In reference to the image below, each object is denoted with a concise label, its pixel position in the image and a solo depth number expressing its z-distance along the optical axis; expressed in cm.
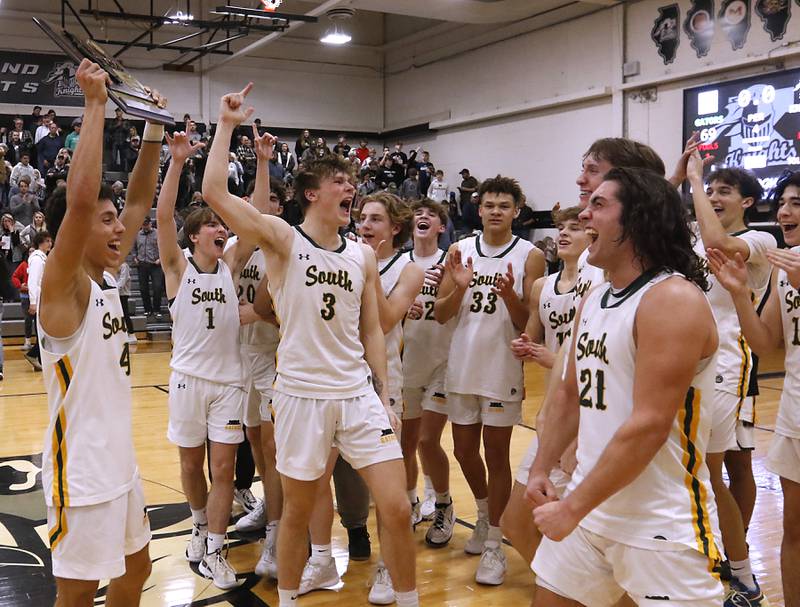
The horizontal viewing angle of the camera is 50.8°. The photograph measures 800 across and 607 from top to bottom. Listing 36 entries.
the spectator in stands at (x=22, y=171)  1838
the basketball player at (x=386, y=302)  480
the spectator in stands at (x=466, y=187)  2309
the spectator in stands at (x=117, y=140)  2172
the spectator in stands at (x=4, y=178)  1795
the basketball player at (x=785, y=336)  382
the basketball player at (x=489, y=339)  523
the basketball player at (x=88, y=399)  301
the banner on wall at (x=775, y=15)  1614
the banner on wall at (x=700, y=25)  1761
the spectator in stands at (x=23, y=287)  1492
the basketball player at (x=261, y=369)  516
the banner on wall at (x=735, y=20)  1691
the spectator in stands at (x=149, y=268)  1764
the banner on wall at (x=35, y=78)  2373
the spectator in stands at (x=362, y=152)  2610
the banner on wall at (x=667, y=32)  1844
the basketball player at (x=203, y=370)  497
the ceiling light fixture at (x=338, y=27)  2062
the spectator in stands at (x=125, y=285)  1608
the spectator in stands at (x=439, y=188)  2362
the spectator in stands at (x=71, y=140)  2003
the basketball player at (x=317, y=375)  398
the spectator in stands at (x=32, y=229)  1631
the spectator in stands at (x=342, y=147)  2483
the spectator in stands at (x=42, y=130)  2119
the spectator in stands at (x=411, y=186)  2372
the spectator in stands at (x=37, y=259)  1096
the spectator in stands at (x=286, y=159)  2303
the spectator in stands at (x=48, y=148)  2048
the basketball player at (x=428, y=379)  566
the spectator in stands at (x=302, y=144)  2480
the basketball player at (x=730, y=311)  461
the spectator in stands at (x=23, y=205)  1762
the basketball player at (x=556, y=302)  443
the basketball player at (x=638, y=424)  252
